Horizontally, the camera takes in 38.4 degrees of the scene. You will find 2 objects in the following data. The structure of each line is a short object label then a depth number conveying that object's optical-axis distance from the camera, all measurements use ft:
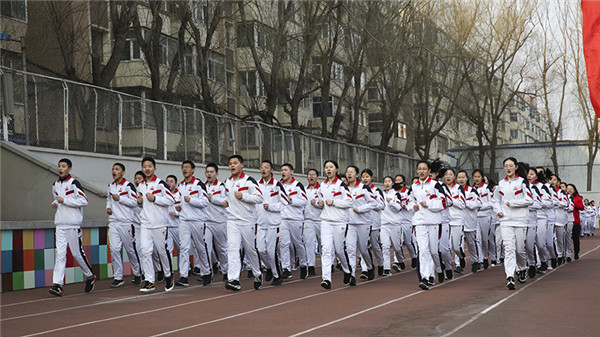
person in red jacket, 74.64
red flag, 36.91
